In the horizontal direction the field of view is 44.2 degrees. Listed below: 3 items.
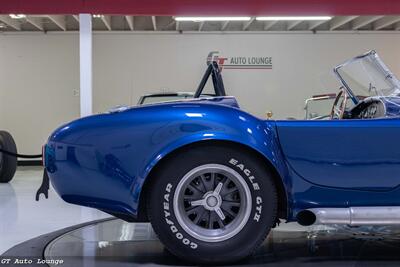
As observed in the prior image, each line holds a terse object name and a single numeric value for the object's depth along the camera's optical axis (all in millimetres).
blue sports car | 2553
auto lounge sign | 10914
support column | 6633
